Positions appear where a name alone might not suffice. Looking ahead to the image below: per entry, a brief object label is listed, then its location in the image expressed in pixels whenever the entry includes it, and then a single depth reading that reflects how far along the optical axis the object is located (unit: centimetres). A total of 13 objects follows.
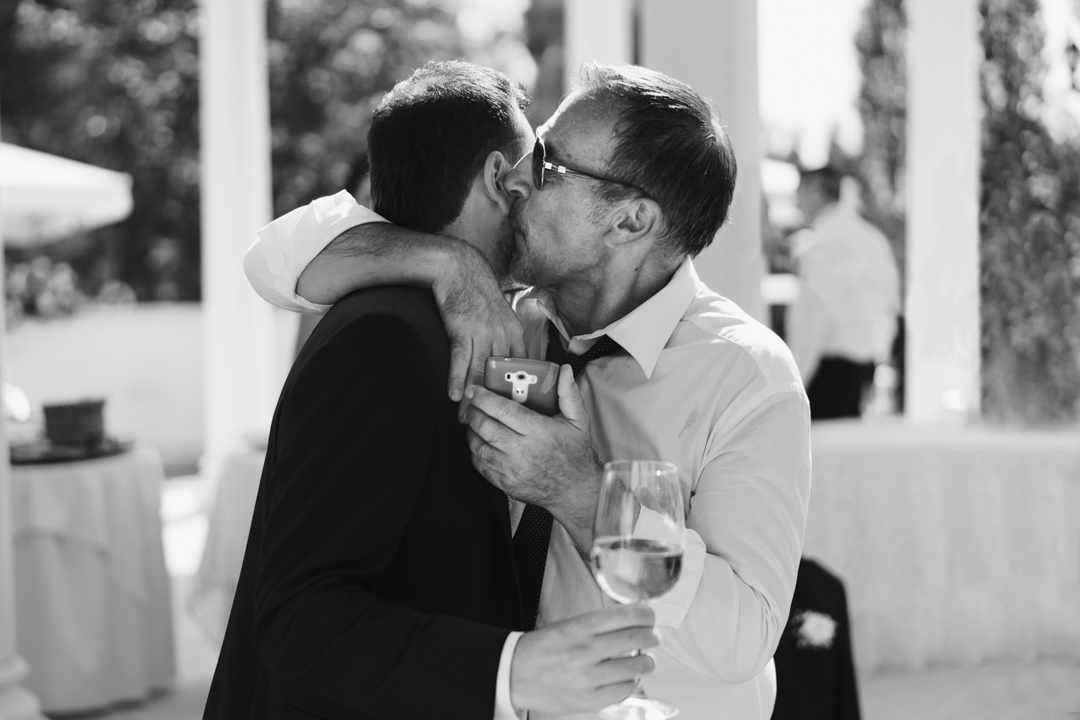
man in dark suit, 141
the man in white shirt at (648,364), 167
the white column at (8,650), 386
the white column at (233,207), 902
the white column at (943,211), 575
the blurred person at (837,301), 670
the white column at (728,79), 384
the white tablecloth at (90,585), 491
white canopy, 969
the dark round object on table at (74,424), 516
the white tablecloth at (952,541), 524
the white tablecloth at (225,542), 504
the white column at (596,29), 732
